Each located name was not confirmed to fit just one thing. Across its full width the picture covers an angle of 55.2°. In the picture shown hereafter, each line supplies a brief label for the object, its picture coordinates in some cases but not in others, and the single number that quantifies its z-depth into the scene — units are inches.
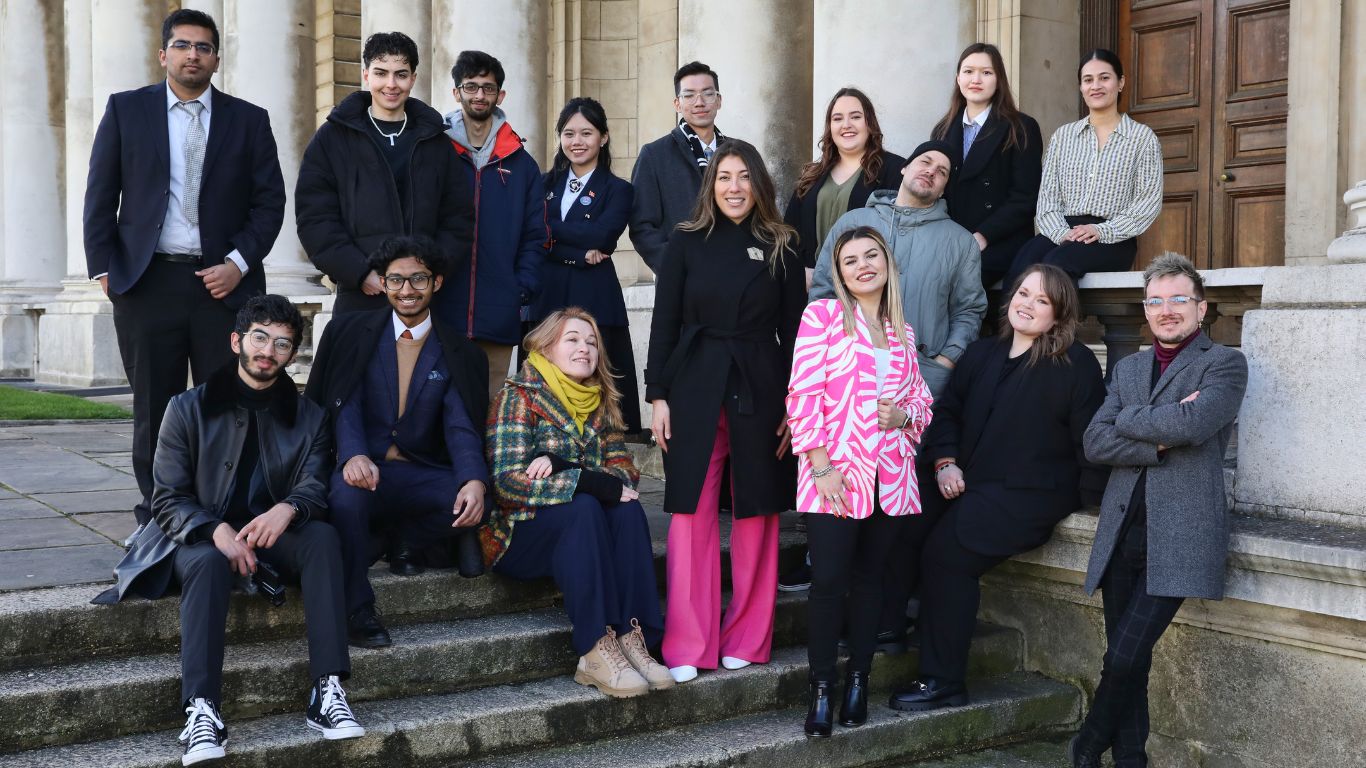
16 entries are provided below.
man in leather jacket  156.6
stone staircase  156.4
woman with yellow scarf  179.5
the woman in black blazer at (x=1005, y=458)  185.8
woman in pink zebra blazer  176.9
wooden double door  283.3
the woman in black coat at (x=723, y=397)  186.9
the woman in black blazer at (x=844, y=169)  209.8
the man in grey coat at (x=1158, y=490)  166.6
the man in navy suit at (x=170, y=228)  197.0
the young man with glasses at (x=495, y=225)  223.3
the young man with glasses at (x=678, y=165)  228.7
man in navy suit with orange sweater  188.9
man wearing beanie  197.5
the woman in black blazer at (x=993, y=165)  213.6
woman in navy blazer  235.5
